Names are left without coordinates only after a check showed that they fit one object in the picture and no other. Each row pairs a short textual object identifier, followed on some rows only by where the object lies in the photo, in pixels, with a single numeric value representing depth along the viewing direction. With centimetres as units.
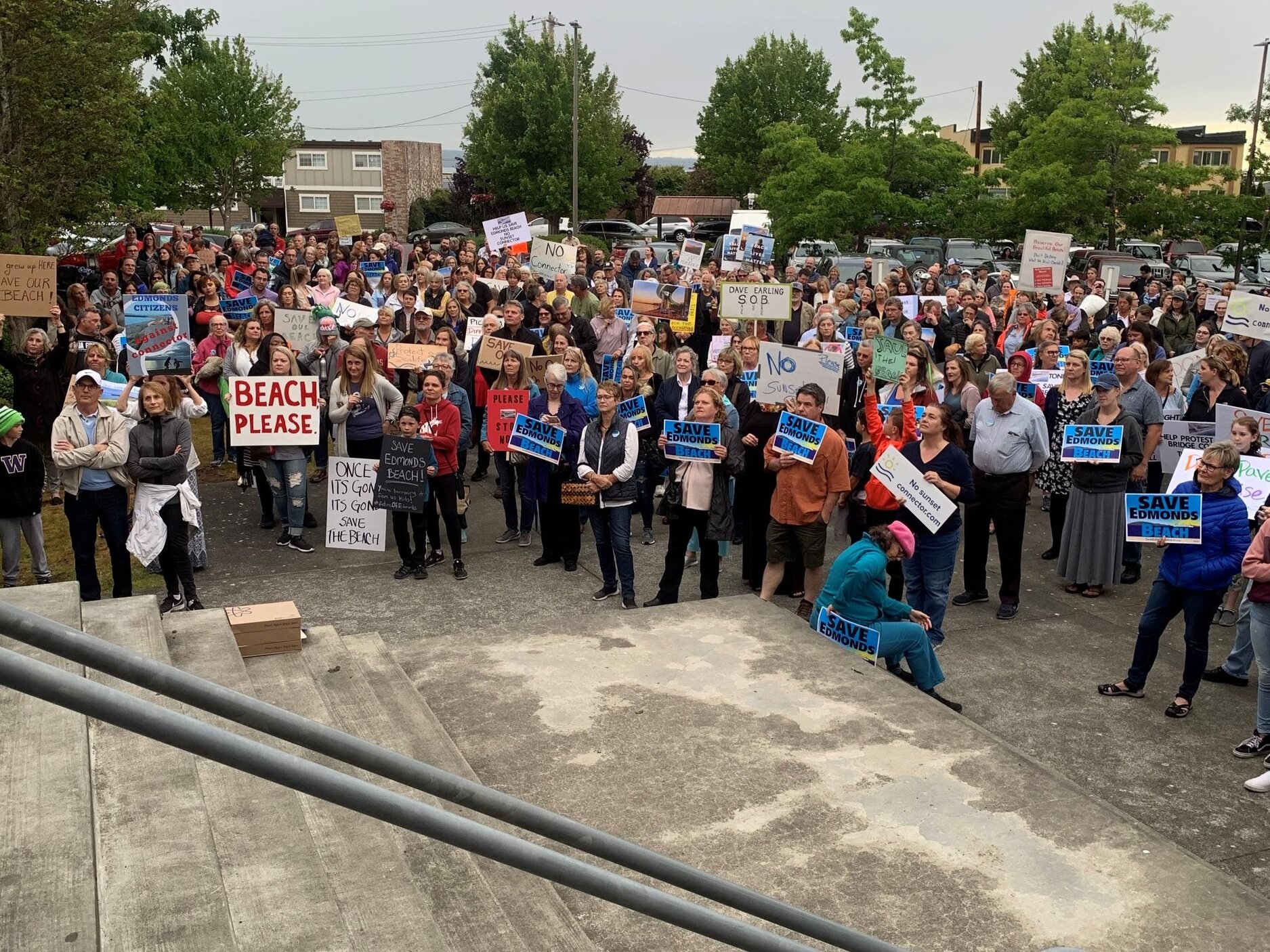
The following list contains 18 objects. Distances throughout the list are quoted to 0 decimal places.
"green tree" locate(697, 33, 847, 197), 5591
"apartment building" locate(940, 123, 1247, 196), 9456
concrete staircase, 429
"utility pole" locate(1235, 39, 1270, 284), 3153
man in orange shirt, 944
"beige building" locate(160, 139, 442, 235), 9250
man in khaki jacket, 930
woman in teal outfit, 779
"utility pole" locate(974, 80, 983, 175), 6750
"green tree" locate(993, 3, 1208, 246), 3344
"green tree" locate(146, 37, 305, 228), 4834
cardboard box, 772
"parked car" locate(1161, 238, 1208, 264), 3731
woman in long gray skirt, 1041
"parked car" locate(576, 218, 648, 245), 5488
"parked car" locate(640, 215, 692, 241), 5231
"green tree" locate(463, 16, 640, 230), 5000
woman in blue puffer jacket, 785
